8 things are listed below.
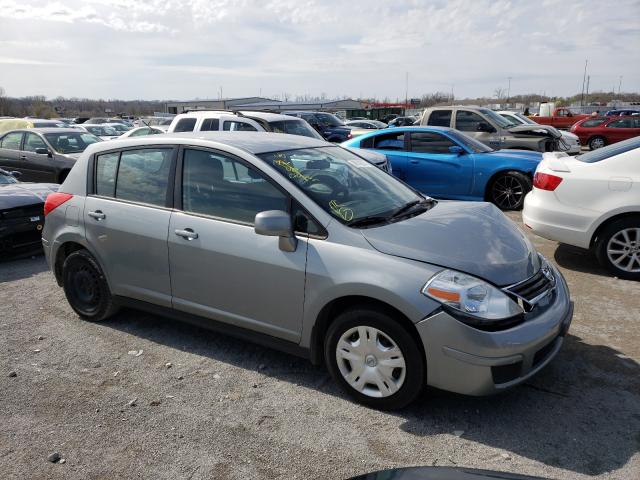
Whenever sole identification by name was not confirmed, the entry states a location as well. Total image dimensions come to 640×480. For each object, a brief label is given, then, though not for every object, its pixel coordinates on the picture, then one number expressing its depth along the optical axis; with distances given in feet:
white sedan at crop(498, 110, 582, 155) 48.55
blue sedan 29.55
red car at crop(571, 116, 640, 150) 70.08
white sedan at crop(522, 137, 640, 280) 17.83
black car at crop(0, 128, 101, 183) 35.96
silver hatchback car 9.94
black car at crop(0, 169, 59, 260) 21.84
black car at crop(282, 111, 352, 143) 67.82
